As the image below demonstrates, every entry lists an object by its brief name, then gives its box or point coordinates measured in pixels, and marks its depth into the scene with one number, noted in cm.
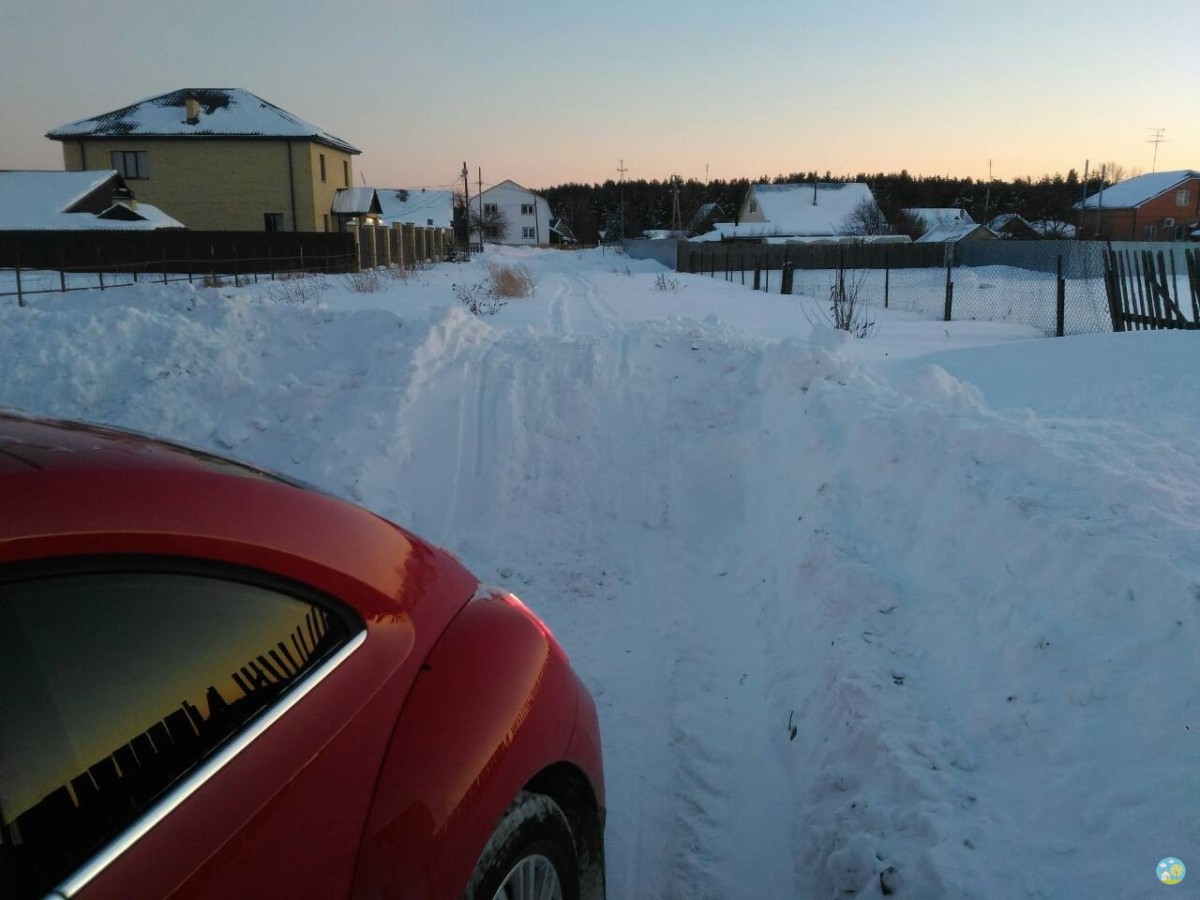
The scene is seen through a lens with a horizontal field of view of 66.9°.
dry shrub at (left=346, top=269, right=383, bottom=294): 2405
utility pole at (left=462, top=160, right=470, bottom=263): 7867
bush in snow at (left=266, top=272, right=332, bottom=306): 1831
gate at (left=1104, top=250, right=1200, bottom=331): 1427
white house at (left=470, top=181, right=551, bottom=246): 11900
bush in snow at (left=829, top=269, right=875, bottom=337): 1490
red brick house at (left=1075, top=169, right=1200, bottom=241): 7262
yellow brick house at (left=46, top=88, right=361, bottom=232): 4850
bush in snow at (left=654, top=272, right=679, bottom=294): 3043
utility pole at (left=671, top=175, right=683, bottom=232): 10775
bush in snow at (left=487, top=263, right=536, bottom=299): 2419
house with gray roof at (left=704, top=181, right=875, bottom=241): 8362
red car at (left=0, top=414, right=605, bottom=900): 144
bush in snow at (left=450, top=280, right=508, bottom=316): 1813
